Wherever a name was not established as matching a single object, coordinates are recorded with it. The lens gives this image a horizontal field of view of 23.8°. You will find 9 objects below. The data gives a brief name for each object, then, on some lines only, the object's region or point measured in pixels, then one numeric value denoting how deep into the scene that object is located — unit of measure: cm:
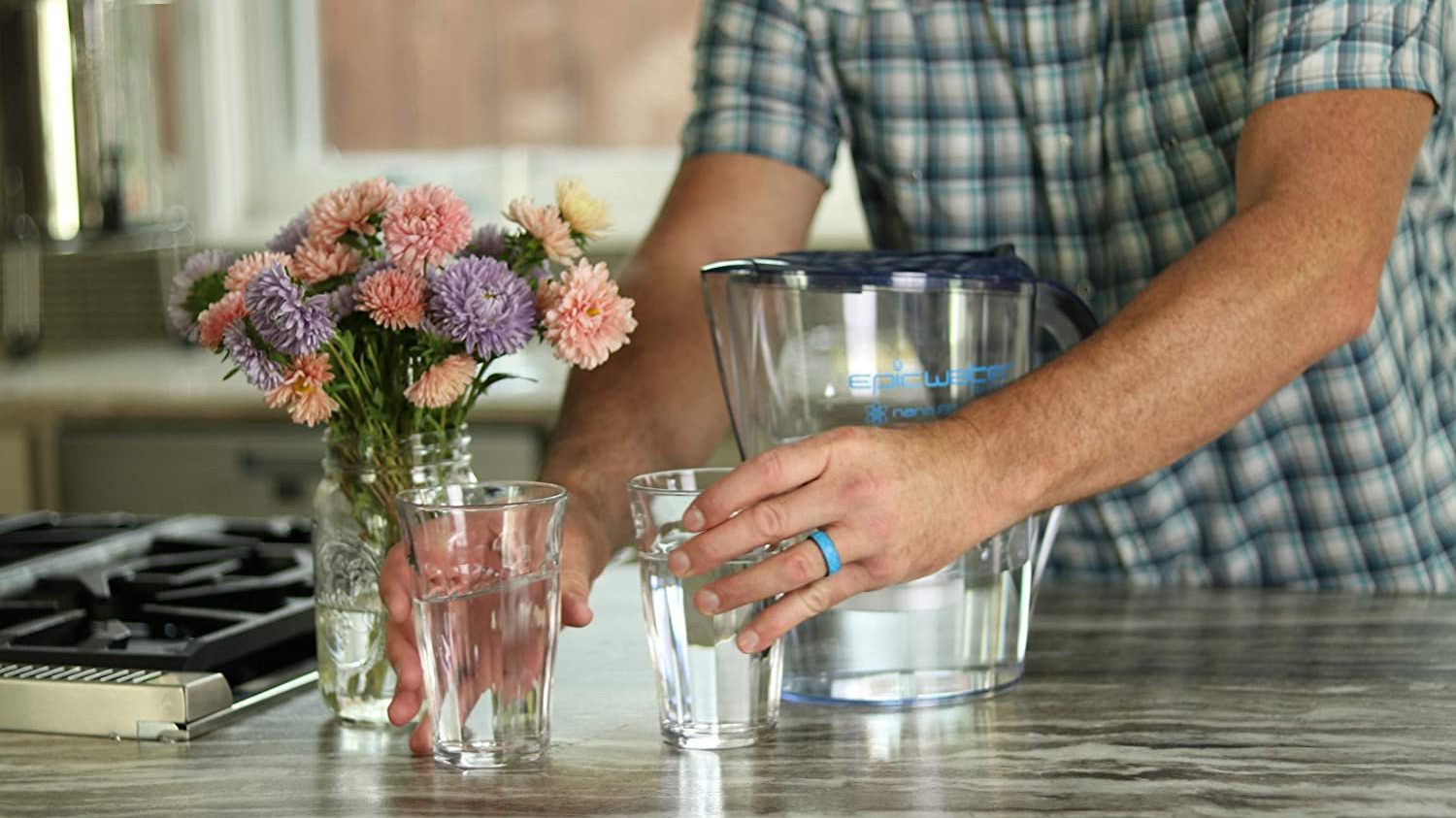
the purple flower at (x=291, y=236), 158
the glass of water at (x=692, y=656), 152
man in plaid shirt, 171
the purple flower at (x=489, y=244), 158
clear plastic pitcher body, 160
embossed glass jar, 157
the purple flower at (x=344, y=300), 154
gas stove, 159
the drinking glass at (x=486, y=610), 148
